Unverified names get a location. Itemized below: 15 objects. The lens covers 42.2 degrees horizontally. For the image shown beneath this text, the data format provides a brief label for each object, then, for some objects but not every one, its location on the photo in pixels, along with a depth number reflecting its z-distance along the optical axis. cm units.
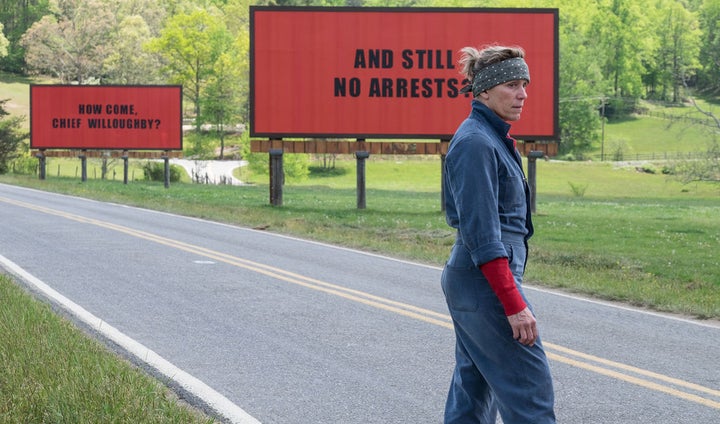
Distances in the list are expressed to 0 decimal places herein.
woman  388
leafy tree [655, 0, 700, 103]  10737
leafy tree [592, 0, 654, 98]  11619
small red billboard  4681
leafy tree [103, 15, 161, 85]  8019
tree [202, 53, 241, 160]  7575
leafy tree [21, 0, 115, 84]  8038
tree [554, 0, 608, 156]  9775
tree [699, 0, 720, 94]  12400
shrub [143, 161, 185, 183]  6219
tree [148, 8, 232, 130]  7681
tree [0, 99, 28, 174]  6215
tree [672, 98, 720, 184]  4219
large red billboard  2888
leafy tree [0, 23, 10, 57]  9481
